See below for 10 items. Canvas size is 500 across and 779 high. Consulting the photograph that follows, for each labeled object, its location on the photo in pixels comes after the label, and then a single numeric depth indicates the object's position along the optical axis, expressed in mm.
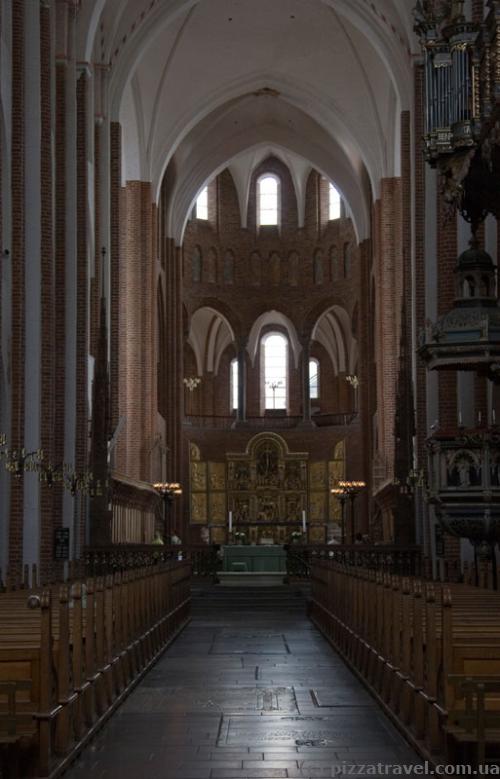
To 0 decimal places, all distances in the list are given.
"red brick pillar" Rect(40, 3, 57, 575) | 22516
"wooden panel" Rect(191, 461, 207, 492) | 48969
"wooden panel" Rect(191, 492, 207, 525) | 48594
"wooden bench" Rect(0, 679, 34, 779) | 7391
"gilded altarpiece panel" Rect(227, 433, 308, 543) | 48406
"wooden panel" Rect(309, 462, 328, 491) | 48875
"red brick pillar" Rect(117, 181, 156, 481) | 38000
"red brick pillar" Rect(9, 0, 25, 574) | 21328
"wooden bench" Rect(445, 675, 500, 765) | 6992
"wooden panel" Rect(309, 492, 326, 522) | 48812
